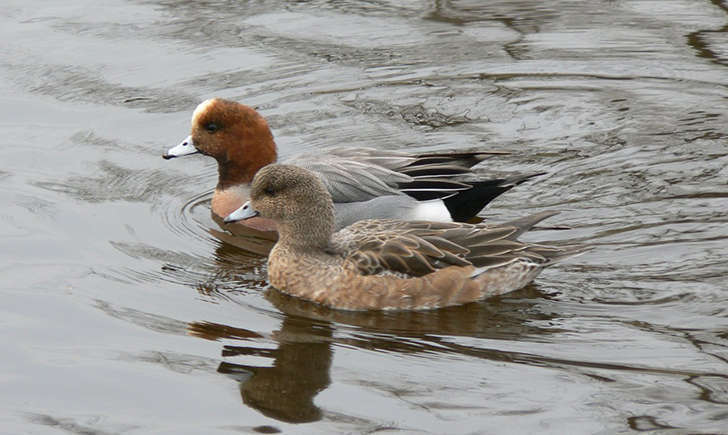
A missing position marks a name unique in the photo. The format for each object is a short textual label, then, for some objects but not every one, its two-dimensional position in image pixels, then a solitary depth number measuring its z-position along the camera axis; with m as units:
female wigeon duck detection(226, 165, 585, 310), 13.53
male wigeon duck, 15.88
